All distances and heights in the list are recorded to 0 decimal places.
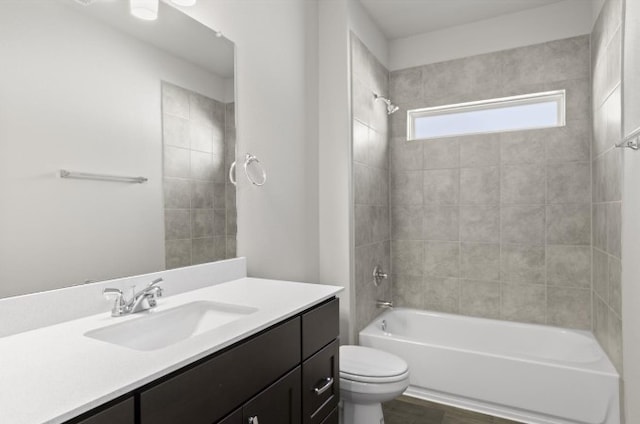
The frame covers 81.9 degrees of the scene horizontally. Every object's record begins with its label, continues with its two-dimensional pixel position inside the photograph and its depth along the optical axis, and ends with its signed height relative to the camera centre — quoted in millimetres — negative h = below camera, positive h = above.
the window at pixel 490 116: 2773 +748
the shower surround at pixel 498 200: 2666 +69
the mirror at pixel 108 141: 1066 +250
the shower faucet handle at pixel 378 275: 2852 -518
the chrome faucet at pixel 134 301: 1223 -309
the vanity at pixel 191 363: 701 -366
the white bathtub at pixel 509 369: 2031 -994
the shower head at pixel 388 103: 2898 +862
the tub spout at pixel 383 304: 2906 -752
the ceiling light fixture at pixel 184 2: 1539 +877
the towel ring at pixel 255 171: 1916 +207
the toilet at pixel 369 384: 1854 -885
